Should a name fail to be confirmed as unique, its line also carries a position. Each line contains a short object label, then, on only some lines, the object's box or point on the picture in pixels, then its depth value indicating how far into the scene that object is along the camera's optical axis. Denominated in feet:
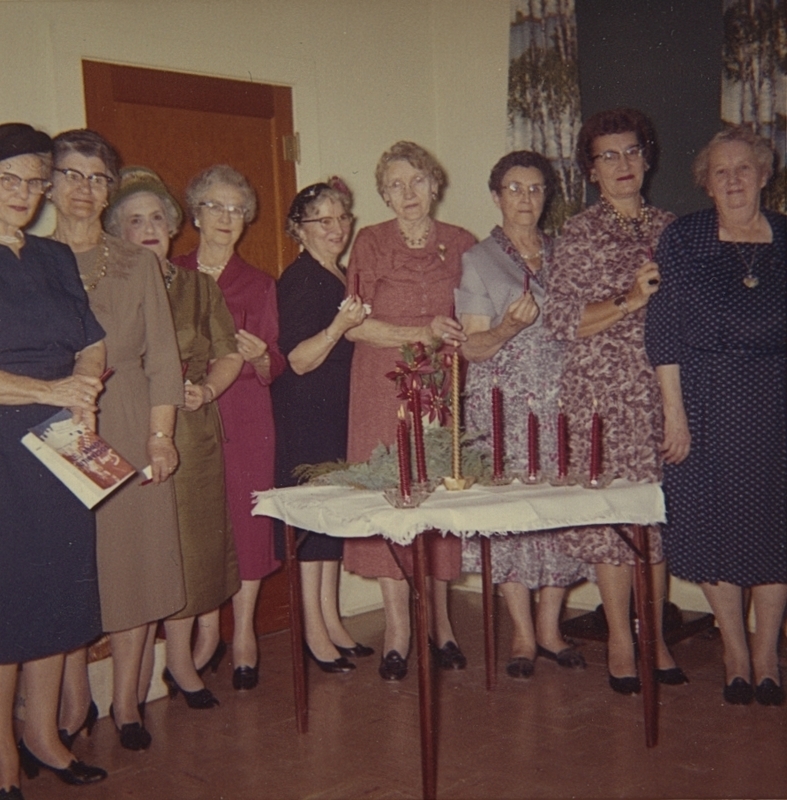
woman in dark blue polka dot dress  9.48
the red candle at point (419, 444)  8.18
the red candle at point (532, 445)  8.50
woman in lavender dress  10.73
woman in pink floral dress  10.03
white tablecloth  7.33
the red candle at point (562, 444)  8.48
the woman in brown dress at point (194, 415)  10.26
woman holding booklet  7.96
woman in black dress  11.44
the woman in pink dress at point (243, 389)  11.16
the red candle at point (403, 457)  7.82
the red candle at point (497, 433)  8.43
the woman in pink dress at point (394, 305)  10.94
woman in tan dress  9.11
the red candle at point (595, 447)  8.32
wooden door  12.21
